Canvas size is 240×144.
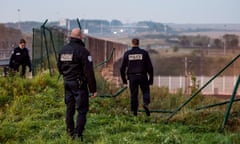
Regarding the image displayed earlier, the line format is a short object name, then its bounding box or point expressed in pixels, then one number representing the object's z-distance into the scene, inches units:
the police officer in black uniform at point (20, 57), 721.6
